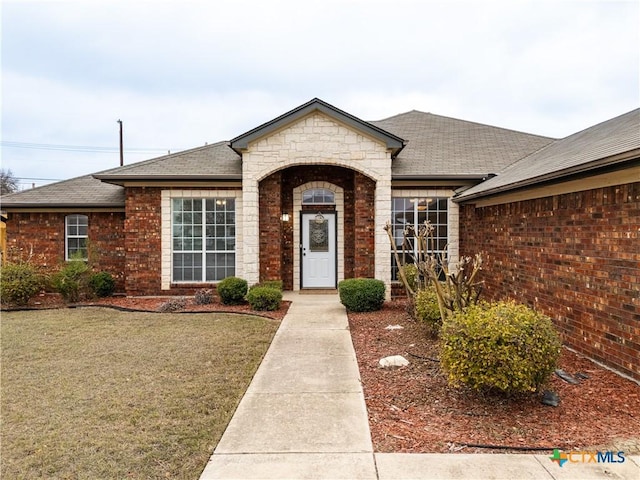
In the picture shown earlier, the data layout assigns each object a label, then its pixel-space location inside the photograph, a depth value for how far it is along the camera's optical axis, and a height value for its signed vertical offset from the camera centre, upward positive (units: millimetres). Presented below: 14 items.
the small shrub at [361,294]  8875 -1316
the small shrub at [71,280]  10281 -1123
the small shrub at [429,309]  6301 -1191
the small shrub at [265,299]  9094 -1438
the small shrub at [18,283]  9828 -1151
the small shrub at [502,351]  3795 -1138
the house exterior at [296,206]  9828 +818
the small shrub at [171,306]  9234 -1644
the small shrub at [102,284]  10906 -1301
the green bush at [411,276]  9211 -941
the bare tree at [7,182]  39344 +5799
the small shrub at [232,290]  9750 -1326
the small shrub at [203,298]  9953 -1546
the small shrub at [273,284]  9879 -1211
